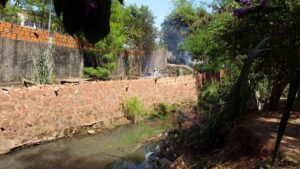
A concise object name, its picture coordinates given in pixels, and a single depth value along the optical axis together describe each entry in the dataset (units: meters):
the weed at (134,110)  6.72
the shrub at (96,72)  8.14
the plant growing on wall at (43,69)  6.00
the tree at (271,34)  3.39
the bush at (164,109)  7.55
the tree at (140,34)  12.89
